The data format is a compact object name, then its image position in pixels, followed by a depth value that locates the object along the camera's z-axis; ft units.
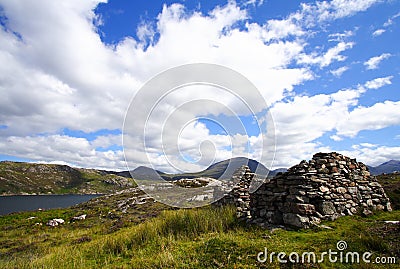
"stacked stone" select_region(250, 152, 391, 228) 32.01
